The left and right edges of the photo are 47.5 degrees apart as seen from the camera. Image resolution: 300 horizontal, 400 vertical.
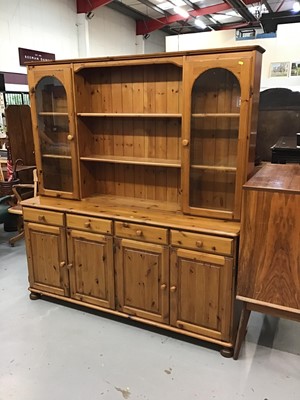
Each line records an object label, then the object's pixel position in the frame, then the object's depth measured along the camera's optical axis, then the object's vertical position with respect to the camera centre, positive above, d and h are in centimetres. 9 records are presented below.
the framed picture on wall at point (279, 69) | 468 +67
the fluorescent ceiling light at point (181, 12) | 800 +251
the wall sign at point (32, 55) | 566 +111
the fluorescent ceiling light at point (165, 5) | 772 +259
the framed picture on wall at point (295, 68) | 467 +69
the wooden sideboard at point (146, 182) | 225 -49
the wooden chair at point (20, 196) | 393 -96
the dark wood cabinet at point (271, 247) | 192 -73
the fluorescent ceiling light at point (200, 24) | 934 +262
